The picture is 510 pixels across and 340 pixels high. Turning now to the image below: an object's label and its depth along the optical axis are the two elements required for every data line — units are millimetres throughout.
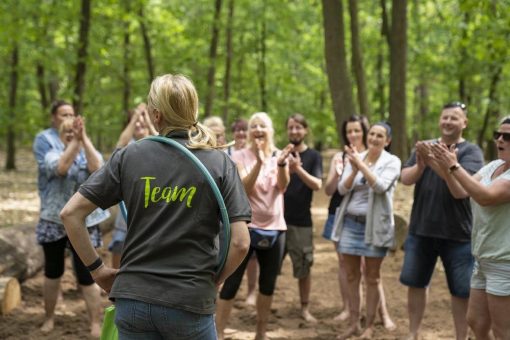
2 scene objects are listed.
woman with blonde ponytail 2621
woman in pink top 5441
